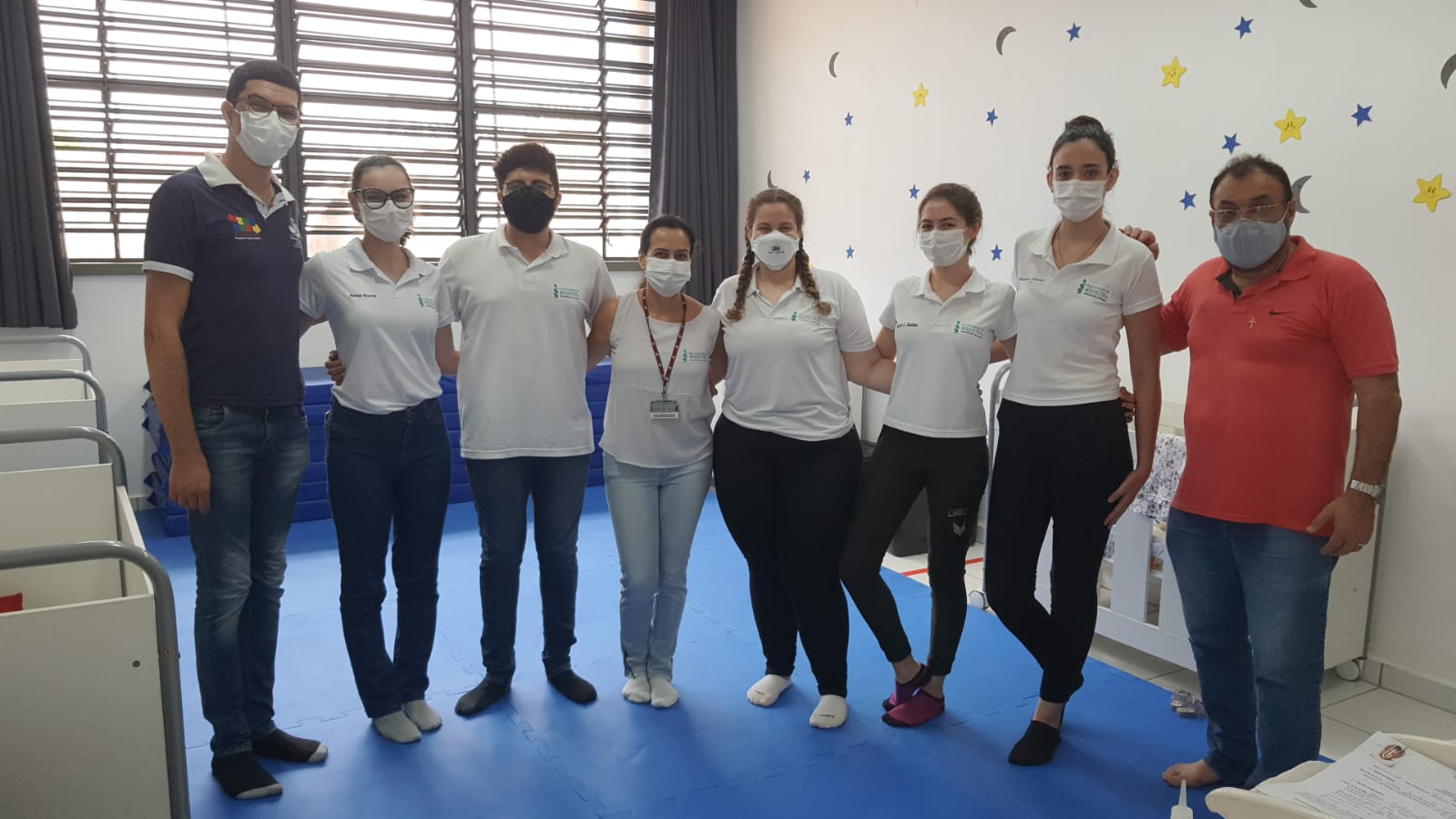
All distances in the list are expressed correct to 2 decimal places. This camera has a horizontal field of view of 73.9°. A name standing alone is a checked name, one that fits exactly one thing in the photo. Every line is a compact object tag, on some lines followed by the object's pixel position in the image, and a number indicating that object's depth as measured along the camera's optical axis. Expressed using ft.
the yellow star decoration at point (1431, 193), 9.55
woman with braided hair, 8.60
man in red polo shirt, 6.57
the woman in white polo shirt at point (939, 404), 8.41
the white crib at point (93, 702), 4.71
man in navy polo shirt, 7.05
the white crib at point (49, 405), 9.87
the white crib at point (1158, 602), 10.12
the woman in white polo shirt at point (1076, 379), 7.72
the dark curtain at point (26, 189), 15.02
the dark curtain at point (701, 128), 20.57
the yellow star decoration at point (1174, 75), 11.94
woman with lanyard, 8.85
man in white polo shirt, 8.55
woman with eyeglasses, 8.04
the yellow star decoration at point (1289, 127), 10.75
